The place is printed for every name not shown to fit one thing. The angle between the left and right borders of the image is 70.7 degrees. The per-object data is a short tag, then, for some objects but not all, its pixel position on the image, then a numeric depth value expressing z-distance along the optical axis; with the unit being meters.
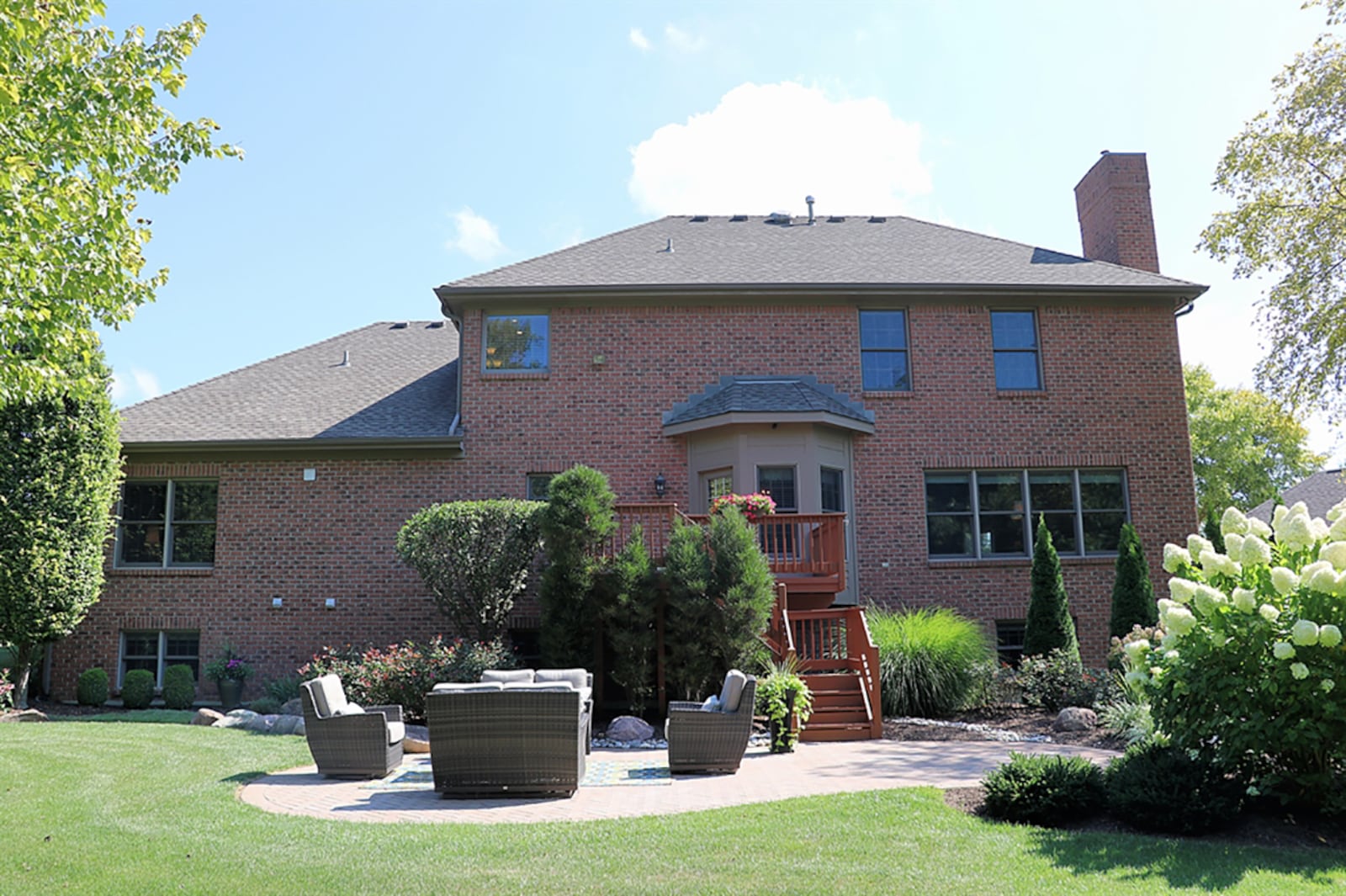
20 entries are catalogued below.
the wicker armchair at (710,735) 8.68
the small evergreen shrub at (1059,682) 13.01
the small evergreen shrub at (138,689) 14.22
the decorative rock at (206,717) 12.02
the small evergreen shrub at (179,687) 14.27
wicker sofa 7.70
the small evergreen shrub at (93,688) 14.33
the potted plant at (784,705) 10.38
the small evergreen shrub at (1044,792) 6.51
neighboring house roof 28.69
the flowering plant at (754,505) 13.16
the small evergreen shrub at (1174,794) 6.25
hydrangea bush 6.29
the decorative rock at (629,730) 11.26
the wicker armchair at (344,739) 8.54
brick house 15.16
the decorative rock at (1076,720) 11.41
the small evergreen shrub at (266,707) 13.32
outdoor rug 8.45
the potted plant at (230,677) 14.45
